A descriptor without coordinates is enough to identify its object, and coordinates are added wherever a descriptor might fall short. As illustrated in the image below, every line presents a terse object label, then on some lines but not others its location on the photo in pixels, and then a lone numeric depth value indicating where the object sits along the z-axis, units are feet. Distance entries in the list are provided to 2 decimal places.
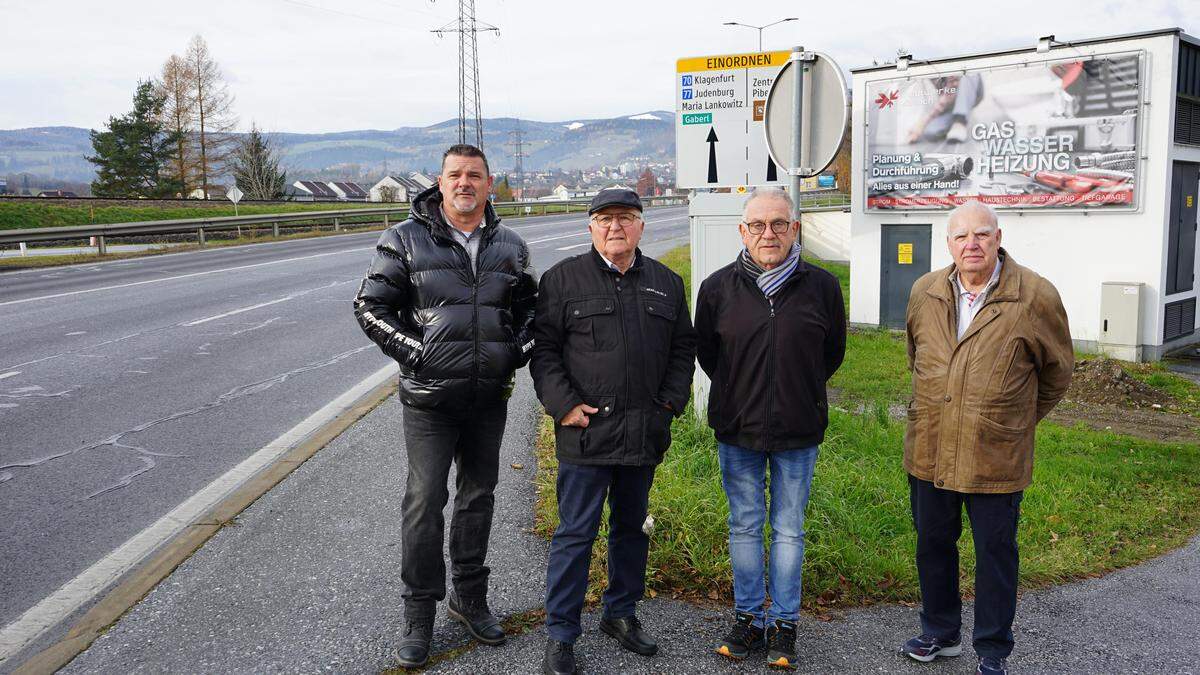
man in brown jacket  11.01
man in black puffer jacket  11.68
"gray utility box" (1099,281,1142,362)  36.19
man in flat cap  11.45
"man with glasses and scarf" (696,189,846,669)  11.75
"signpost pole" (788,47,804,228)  16.49
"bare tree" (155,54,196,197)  179.83
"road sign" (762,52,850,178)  16.46
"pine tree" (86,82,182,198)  173.88
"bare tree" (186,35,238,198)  178.60
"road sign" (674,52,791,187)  20.08
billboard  35.73
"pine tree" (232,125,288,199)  183.73
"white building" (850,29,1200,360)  35.37
